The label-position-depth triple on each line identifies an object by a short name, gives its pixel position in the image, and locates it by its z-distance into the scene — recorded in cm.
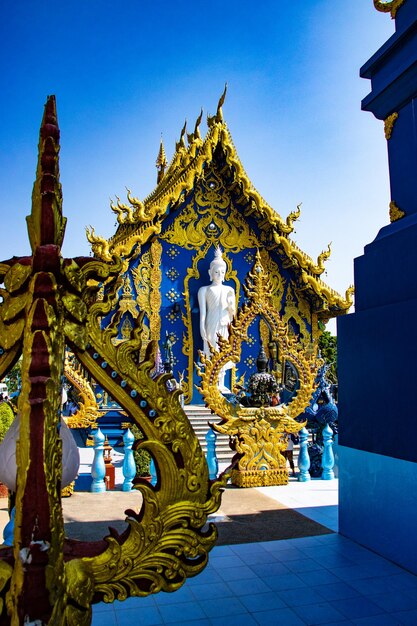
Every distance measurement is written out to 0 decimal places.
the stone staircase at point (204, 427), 934
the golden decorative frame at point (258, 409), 688
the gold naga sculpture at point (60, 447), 171
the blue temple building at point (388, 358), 375
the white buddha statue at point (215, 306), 1227
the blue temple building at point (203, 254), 1193
